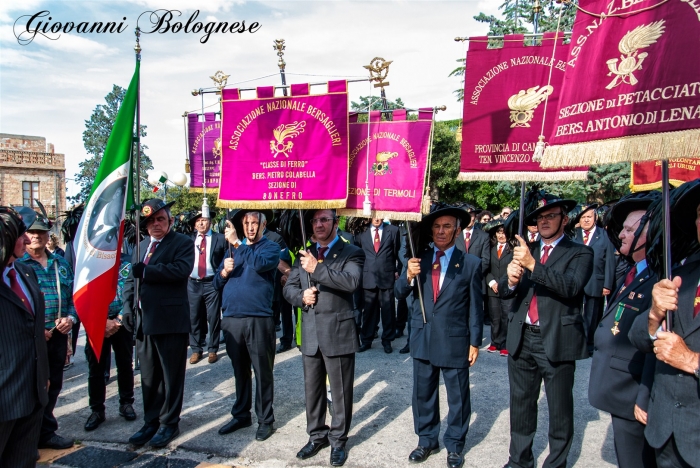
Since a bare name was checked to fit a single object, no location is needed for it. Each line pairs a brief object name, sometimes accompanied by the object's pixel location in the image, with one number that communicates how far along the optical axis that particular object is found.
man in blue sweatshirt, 4.75
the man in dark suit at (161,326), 4.59
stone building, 37.91
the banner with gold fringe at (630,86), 2.31
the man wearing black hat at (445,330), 4.16
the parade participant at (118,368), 5.07
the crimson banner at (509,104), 4.05
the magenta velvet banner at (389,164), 4.45
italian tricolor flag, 4.18
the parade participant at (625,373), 2.93
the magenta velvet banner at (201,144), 6.70
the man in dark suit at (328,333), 4.21
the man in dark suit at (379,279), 7.65
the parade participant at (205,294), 7.32
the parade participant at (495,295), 7.32
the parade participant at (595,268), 7.22
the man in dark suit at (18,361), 2.92
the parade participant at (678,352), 2.30
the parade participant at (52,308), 4.65
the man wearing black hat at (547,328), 3.71
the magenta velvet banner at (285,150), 4.32
